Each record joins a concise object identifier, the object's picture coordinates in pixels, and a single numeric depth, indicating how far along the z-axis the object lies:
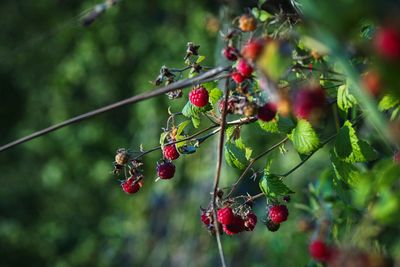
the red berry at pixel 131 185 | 0.85
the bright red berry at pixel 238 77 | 0.72
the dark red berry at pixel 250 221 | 0.82
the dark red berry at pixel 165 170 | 0.84
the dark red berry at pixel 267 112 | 0.74
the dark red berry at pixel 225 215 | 0.80
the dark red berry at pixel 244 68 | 0.71
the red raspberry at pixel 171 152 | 0.85
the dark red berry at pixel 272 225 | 0.84
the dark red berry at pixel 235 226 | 0.81
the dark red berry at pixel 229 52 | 0.72
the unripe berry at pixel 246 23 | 0.73
